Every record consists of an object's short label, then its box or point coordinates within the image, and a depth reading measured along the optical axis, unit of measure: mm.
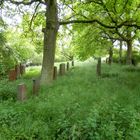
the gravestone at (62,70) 9714
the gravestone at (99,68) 9652
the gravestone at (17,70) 9262
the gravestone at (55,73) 8409
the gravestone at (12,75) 8147
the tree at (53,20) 7760
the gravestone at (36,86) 5923
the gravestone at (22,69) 10307
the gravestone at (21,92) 5033
